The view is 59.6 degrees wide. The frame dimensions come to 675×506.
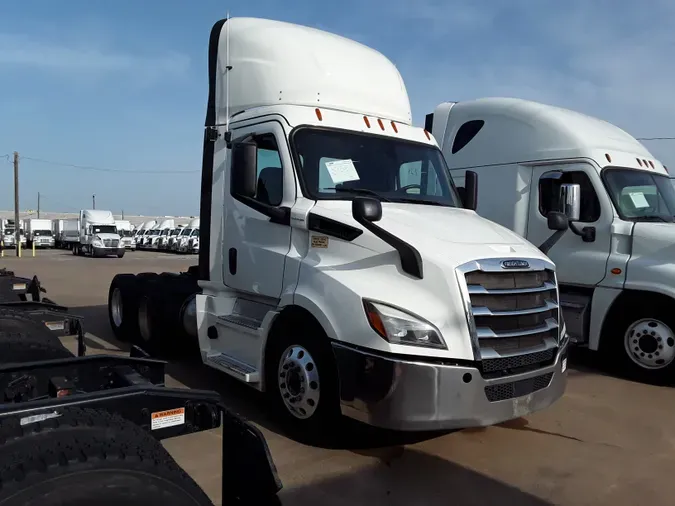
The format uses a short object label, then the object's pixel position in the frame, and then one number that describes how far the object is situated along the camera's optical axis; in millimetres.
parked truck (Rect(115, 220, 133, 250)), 45928
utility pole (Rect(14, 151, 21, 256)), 45334
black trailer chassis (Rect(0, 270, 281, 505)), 2256
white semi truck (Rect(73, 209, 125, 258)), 38531
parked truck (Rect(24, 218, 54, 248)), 54594
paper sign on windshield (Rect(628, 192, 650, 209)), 7551
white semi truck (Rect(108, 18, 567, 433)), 4078
